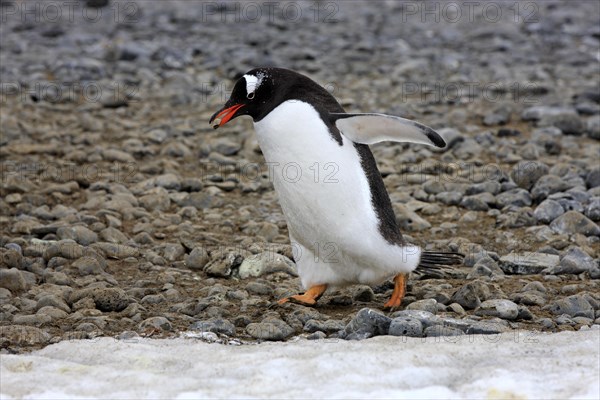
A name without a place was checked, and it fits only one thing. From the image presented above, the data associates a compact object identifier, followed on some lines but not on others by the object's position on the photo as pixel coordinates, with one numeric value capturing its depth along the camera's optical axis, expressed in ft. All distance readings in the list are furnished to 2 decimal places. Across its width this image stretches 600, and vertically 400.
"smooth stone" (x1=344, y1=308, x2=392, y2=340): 26.37
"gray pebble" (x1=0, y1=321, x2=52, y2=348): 26.48
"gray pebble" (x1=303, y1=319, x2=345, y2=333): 28.22
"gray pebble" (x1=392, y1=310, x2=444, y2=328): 26.84
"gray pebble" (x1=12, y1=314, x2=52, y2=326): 29.04
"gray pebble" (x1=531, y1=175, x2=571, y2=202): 44.75
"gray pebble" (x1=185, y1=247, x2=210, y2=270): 36.91
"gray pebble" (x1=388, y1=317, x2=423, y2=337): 26.05
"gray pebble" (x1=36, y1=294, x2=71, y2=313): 30.63
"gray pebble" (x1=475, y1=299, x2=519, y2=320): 29.81
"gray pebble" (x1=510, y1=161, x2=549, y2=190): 46.98
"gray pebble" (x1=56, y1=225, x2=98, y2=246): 39.17
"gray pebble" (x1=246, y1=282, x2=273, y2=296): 33.73
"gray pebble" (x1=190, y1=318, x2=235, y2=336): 27.63
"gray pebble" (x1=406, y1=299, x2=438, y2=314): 30.27
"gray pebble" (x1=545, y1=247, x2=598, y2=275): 35.58
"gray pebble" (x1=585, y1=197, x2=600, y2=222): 41.93
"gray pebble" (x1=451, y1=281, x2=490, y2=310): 30.96
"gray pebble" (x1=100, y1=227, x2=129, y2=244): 39.65
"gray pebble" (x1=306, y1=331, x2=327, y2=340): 27.25
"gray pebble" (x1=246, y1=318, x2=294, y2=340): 27.68
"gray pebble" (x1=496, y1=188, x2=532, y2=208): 44.32
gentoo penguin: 30.73
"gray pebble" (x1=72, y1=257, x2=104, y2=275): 35.37
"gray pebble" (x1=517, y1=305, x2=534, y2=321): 29.86
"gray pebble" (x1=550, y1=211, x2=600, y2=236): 40.04
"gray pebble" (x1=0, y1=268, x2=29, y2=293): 32.89
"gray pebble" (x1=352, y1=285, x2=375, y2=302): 33.78
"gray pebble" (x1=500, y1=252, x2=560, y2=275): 36.01
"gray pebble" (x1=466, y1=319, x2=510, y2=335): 26.02
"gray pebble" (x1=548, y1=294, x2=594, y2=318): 30.27
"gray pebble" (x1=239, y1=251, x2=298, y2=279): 35.65
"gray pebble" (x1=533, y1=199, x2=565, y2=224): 41.73
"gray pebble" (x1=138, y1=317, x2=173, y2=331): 27.78
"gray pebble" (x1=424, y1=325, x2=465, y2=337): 25.88
